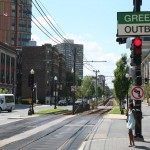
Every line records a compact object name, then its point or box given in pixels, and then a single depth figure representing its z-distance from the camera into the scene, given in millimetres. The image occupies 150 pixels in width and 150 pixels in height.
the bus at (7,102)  57688
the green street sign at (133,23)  16938
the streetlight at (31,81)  48156
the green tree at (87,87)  142750
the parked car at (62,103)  103262
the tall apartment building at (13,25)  142750
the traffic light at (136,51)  17484
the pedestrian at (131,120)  16331
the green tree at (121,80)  53091
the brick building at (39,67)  131250
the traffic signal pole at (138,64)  17531
